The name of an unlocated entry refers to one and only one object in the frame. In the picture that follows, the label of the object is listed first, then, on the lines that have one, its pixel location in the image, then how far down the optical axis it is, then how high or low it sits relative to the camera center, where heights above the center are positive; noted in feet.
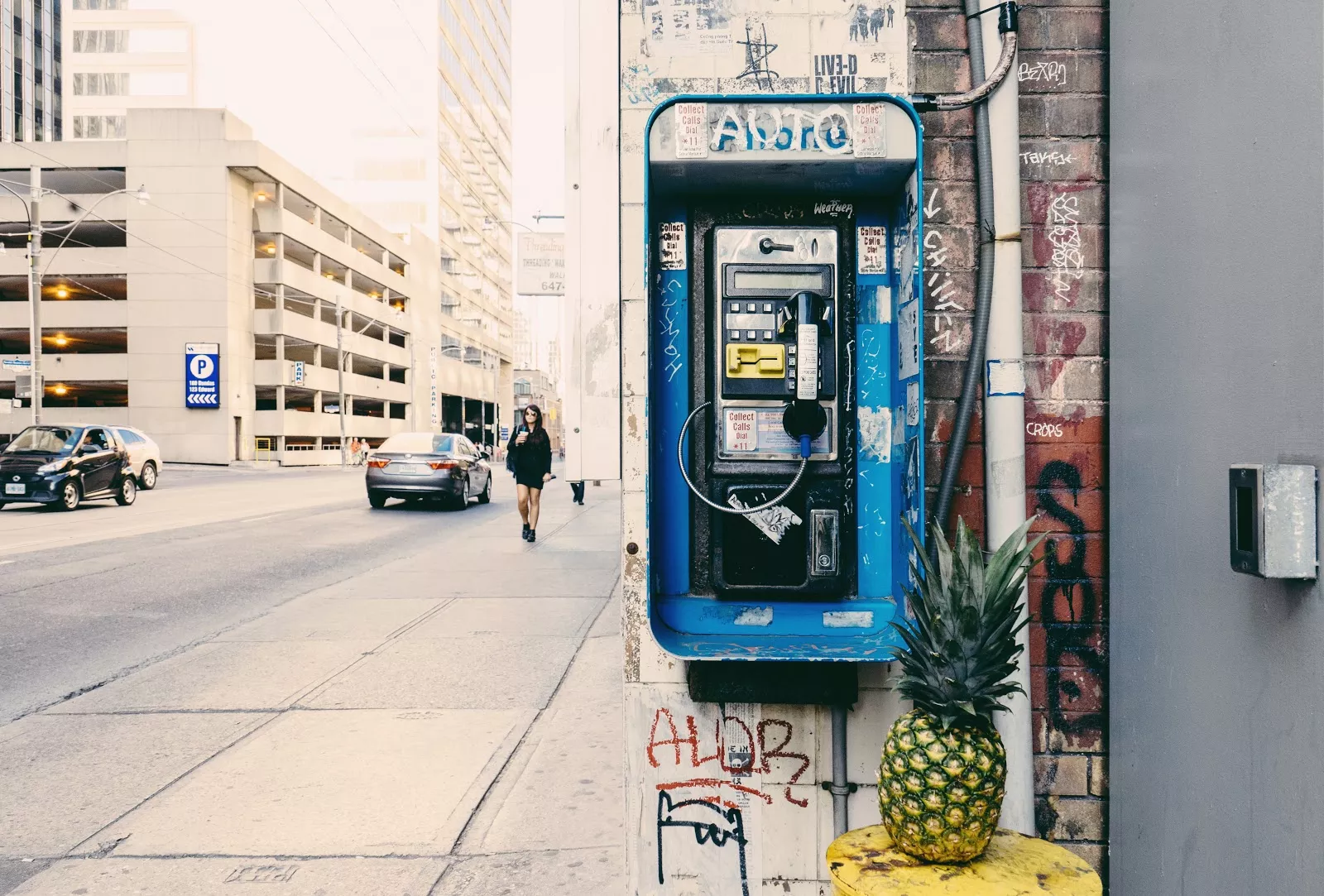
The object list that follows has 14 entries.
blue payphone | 8.73 +0.29
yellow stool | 5.82 -3.06
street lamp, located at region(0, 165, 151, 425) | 68.90 +13.45
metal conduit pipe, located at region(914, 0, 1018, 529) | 8.38 +2.17
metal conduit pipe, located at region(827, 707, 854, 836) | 8.50 -3.36
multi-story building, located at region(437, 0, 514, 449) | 199.00 +65.54
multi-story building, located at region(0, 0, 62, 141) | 184.24 +80.39
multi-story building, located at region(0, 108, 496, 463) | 117.08 +20.37
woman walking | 35.17 -1.23
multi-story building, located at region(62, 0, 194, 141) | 163.84 +69.57
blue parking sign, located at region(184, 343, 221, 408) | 116.78 +7.66
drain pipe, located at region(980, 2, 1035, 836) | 8.30 +0.76
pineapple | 5.96 -2.00
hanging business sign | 37.50 +7.38
